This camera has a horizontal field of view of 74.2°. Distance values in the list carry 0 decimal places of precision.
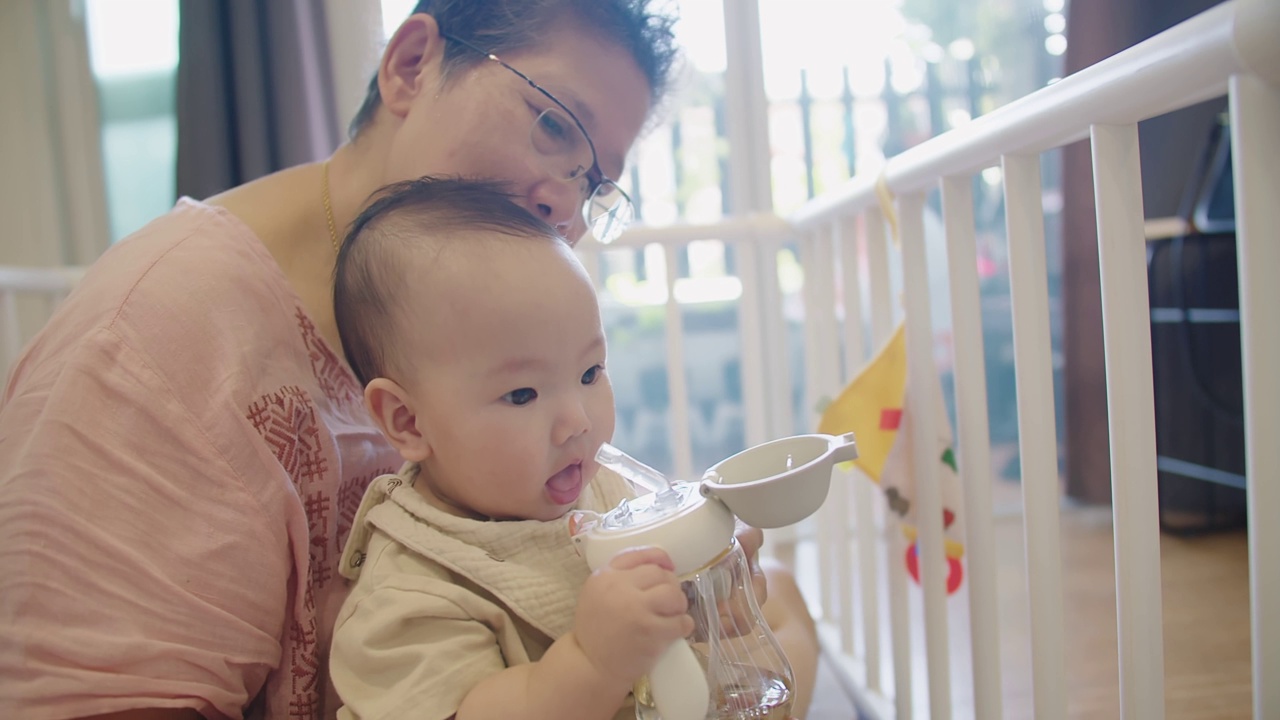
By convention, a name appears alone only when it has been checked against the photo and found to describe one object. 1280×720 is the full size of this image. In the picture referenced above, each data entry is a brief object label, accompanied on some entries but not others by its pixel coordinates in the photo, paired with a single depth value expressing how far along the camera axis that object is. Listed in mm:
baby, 597
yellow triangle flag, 943
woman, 603
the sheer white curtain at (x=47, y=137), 1963
